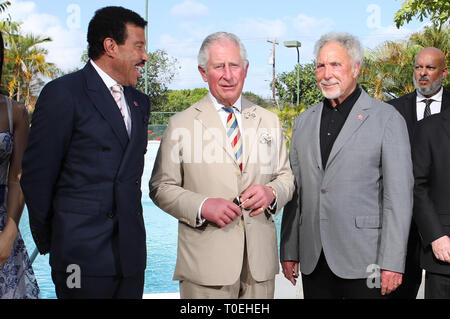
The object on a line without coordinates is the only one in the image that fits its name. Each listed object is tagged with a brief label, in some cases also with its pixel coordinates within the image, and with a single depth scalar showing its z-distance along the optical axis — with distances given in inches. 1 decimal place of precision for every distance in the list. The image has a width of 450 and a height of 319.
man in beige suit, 117.0
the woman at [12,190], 114.8
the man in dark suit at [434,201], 125.0
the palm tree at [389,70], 904.3
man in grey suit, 117.9
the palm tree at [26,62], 1334.9
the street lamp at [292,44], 1000.2
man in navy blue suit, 101.7
